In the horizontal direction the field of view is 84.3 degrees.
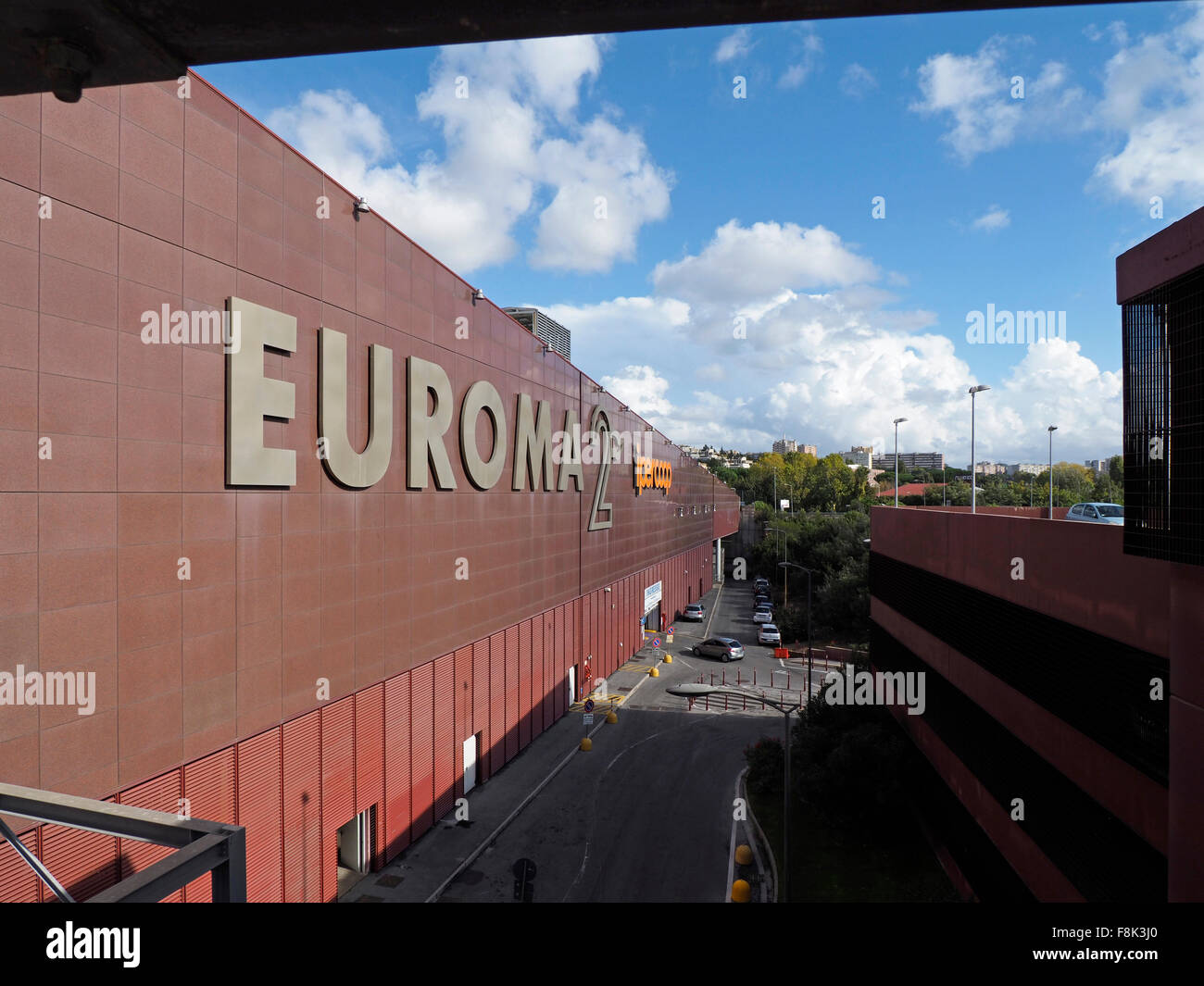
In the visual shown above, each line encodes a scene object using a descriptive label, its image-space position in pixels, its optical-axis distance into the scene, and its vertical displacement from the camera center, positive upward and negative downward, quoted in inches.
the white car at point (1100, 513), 679.6 -21.7
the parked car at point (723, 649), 1558.8 -364.2
